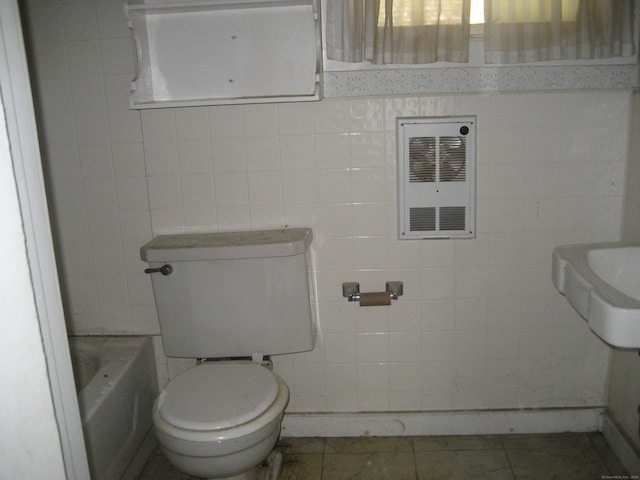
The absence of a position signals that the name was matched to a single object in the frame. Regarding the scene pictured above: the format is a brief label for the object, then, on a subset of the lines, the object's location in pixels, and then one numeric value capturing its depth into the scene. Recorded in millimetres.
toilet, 1560
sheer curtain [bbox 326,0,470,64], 1580
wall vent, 1741
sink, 1108
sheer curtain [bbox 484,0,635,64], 1560
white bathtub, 1509
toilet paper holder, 1845
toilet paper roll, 1811
